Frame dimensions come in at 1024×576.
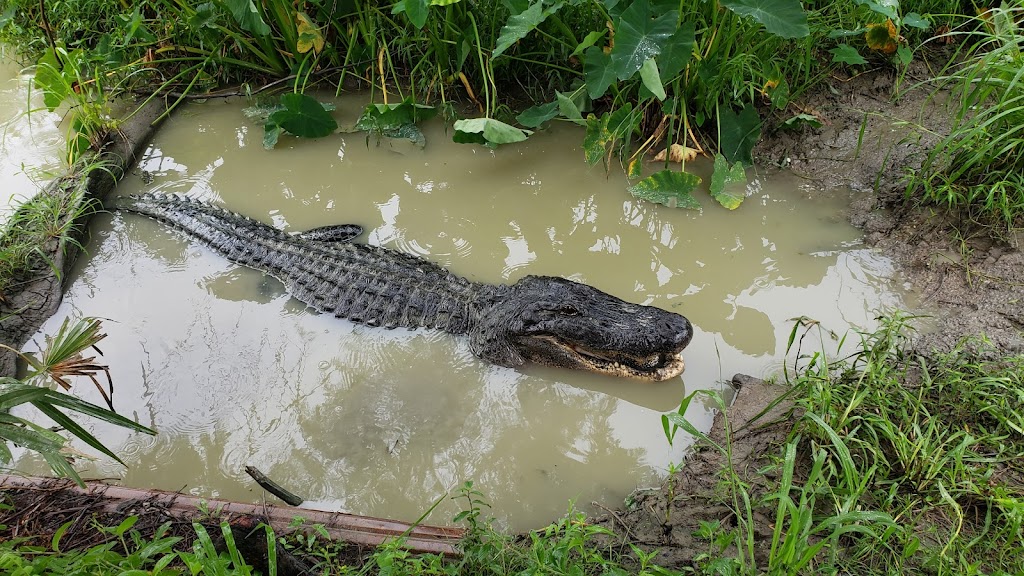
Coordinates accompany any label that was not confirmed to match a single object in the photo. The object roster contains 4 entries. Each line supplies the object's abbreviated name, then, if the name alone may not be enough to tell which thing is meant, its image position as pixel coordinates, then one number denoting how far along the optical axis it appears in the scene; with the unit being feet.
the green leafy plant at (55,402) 6.37
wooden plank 7.32
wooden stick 8.06
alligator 10.69
